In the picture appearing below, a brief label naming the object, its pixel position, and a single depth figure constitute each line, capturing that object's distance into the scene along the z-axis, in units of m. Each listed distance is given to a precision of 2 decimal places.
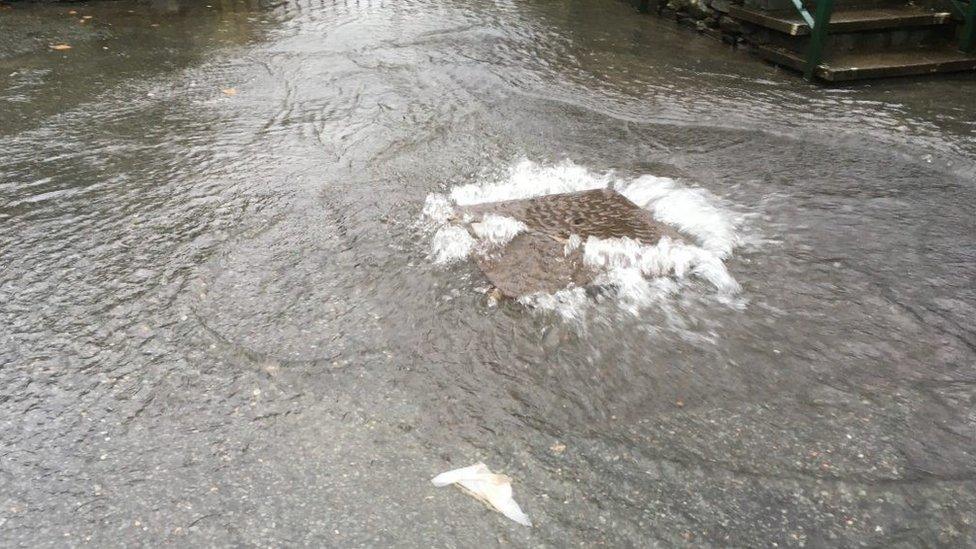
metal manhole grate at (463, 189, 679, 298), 3.37
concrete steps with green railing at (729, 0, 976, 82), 6.09
